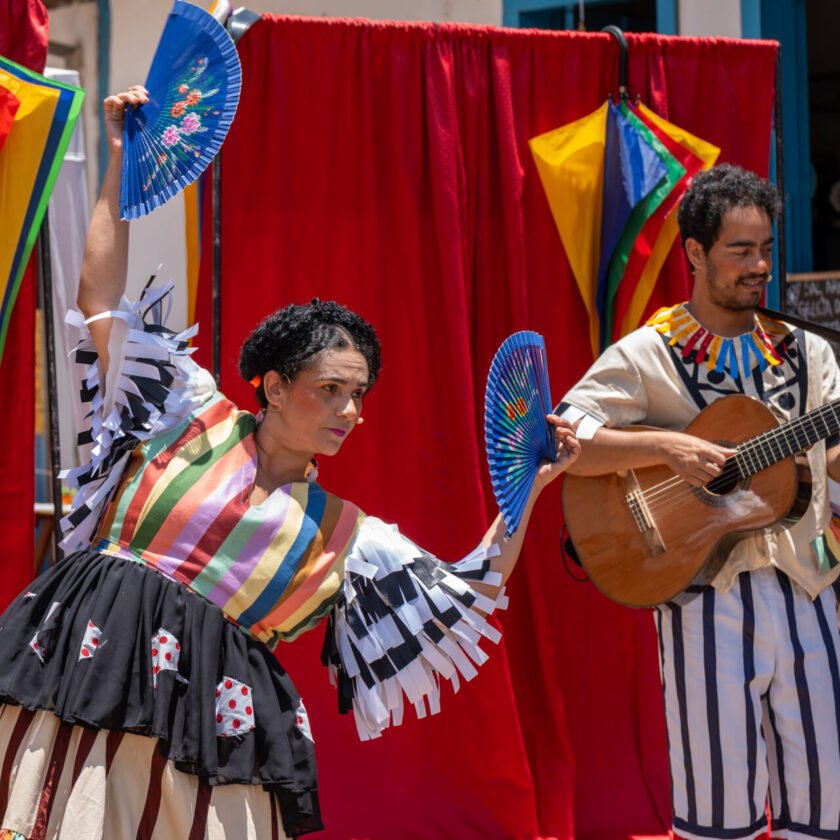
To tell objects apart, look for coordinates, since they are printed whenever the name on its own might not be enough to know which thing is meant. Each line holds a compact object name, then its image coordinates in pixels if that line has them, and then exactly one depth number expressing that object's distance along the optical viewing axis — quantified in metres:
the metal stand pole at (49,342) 6.93
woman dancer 4.41
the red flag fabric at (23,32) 6.89
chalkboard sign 9.59
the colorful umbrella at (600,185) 7.61
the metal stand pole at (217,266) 7.01
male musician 5.94
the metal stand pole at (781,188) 7.80
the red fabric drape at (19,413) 6.94
